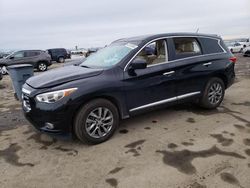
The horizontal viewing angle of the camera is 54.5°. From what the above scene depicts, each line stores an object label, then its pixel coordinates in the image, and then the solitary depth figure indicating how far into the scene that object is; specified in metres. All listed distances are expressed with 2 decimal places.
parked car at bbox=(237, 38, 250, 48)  33.10
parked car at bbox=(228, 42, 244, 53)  31.27
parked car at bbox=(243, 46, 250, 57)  21.62
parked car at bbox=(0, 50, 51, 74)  16.47
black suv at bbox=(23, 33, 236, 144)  3.62
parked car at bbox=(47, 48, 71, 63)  26.45
